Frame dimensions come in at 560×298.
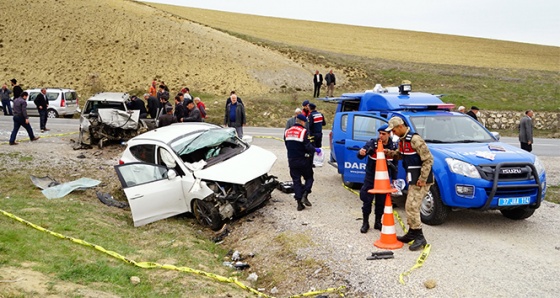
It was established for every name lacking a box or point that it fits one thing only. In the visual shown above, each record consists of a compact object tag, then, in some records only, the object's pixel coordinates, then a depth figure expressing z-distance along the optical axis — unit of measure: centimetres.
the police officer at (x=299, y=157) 915
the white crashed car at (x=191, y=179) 895
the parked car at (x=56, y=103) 2530
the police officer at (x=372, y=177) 802
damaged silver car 1542
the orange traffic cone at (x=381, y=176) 779
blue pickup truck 786
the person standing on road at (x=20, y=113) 1553
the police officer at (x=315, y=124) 1219
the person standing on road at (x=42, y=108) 1859
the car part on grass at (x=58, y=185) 1072
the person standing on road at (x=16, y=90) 2243
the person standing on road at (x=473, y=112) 1383
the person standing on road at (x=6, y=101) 2569
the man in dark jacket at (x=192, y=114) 1377
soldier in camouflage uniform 730
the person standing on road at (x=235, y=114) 1460
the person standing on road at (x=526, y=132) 1445
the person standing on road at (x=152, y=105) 1722
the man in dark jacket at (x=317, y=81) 3020
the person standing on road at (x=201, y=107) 1614
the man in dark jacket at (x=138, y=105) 1645
